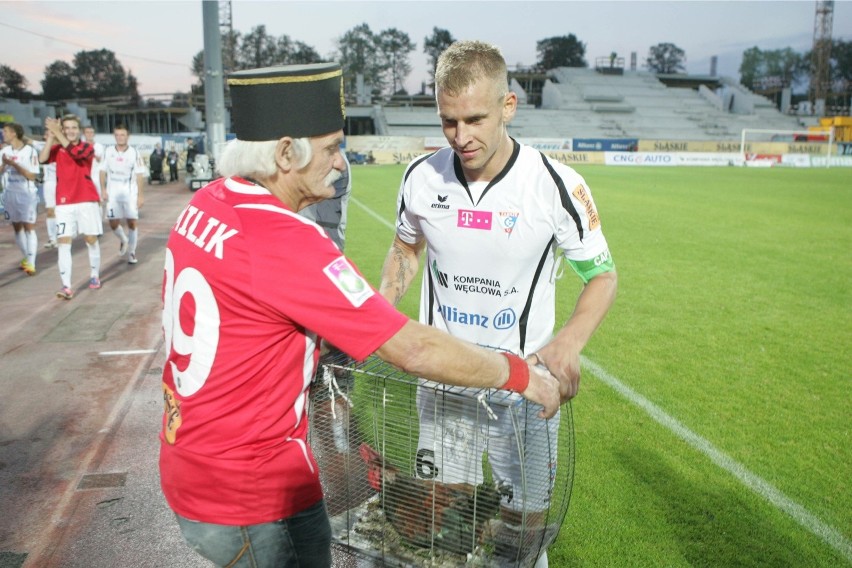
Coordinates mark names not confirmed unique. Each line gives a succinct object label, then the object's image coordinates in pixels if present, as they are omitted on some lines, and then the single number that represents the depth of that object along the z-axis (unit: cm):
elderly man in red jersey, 178
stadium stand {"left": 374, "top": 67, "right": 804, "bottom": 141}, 6556
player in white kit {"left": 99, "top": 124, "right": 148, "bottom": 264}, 1312
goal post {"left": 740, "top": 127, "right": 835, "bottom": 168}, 5047
